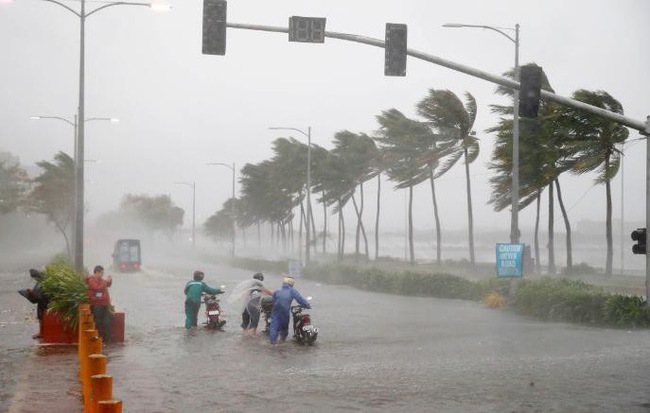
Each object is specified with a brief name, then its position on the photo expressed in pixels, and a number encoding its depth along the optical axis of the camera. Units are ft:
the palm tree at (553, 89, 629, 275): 119.65
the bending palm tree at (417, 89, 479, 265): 166.61
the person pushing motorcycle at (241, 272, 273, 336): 70.54
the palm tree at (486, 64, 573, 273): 135.03
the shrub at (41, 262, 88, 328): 60.29
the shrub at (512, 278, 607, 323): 81.97
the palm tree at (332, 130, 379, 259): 235.20
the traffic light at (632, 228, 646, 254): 68.74
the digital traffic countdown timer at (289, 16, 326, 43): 54.39
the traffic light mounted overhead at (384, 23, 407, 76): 53.78
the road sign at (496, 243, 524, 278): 94.17
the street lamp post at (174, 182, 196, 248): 333.37
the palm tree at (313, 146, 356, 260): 244.42
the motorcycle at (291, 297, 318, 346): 63.10
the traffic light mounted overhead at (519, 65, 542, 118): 55.67
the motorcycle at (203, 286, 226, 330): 73.51
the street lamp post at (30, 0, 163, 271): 92.48
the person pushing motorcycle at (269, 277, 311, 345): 63.52
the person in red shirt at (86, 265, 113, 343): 61.41
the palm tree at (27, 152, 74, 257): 249.14
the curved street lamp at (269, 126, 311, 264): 171.81
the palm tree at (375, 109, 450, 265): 189.35
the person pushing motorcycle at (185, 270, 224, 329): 73.10
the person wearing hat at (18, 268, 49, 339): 62.54
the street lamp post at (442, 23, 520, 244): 95.58
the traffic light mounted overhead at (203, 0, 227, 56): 50.52
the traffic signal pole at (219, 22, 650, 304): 54.85
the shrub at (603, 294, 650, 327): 75.15
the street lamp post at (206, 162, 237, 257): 242.45
